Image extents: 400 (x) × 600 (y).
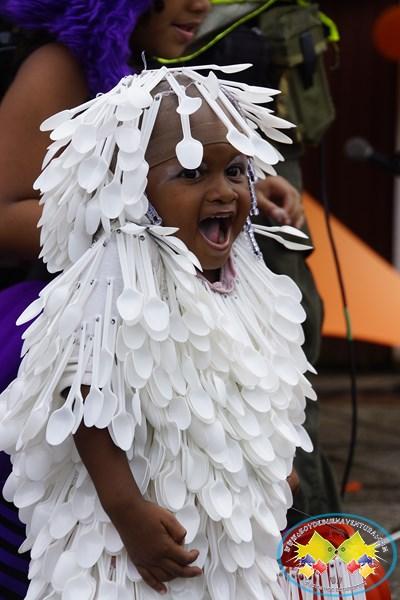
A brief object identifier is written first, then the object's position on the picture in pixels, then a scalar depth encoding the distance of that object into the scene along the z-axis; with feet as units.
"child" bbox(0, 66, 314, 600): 6.63
